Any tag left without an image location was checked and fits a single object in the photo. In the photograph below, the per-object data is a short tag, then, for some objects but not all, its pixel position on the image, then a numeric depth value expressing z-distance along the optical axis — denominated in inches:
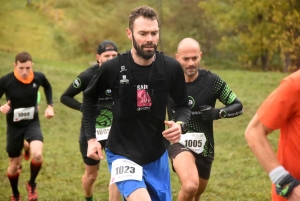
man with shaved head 453.9
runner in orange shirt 241.2
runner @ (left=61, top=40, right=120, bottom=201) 523.3
